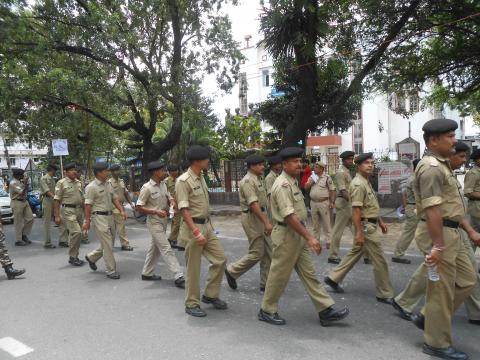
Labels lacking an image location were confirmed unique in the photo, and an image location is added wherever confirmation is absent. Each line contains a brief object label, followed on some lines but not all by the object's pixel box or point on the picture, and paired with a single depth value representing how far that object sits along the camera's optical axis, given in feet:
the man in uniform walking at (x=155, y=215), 19.38
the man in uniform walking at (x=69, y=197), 26.24
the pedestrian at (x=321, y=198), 25.34
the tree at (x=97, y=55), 35.65
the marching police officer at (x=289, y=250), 13.37
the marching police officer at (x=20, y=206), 32.55
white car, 46.52
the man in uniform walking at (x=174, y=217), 28.87
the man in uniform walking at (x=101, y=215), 21.12
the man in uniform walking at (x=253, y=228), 17.52
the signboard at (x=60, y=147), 46.00
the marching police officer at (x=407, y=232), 21.12
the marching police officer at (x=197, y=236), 14.99
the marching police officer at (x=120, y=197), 28.48
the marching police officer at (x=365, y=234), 15.55
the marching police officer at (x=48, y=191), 31.60
